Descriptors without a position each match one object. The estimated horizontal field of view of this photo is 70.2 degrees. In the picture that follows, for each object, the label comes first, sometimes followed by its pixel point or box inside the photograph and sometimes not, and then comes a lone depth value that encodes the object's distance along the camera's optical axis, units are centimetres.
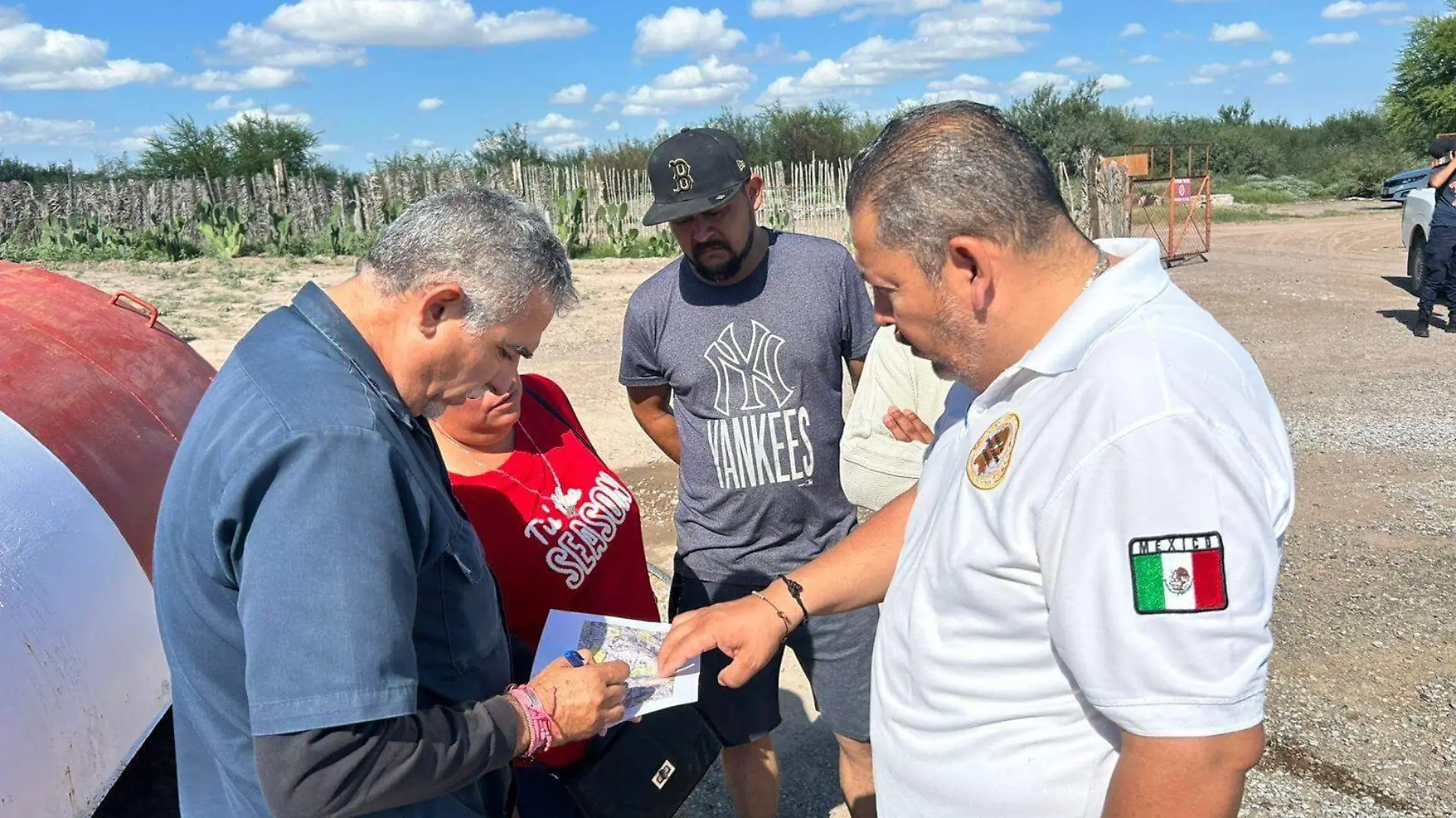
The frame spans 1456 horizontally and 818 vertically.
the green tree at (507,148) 3728
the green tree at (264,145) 3366
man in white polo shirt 121
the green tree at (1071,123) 3941
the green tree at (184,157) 3291
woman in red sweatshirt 252
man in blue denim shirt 140
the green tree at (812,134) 4081
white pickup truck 1341
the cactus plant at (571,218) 2014
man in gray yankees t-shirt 307
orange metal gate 1786
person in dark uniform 1119
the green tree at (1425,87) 3316
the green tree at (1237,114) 5934
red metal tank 200
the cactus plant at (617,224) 2031
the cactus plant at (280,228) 2098
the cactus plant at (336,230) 2016
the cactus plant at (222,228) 2005
